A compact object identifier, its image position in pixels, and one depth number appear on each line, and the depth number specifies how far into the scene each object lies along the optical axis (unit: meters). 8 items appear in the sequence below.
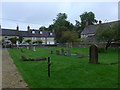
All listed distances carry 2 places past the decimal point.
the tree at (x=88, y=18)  49.43
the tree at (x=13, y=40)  38.00
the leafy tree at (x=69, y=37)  32.33
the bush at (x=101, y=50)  15.11
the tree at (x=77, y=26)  52.84
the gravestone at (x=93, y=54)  7.09
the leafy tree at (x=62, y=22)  42.92
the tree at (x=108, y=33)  14.86
